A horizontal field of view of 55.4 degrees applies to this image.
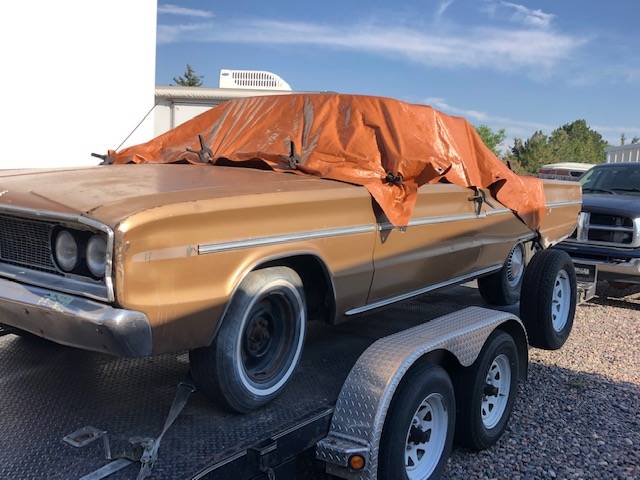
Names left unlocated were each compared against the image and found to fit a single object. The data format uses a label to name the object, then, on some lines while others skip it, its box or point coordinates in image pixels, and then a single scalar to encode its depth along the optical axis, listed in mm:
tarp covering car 3633
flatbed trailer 2279
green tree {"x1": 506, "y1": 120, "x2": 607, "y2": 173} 50719
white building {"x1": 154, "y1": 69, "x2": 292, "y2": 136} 10000
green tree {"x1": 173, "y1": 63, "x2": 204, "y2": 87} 53653
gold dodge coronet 2326
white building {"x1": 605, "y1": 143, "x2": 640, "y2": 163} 19212
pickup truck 7414
